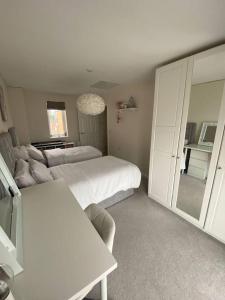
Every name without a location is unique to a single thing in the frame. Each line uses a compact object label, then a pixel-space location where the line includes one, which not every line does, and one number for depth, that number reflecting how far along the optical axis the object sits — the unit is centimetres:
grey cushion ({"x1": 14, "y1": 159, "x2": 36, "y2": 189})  156
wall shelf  342
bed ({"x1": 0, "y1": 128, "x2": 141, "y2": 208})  182
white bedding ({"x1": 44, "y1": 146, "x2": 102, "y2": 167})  301
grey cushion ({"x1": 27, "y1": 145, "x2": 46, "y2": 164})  269
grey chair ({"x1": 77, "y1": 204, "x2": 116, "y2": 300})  84
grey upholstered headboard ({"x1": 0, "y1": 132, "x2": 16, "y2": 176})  156
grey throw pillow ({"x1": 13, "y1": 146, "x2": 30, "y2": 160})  237
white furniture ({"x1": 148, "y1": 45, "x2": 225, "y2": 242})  159
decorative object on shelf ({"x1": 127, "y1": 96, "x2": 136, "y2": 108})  345
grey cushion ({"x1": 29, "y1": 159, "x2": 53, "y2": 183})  171
